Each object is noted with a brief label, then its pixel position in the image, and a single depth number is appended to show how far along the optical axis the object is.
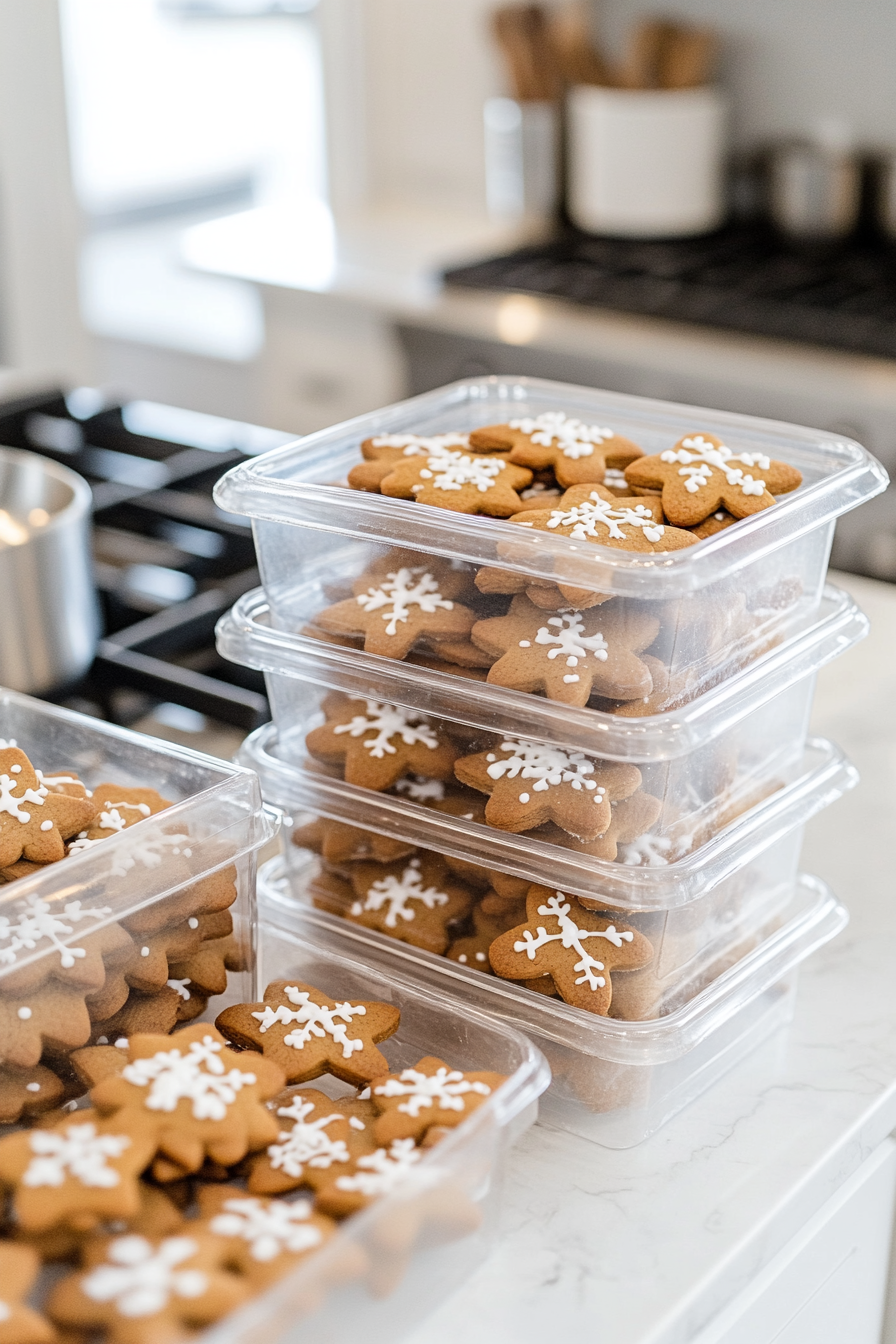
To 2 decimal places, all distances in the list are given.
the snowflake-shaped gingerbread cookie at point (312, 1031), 0.63
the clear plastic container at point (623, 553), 0.64
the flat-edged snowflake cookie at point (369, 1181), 0.52
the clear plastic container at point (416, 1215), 0.48
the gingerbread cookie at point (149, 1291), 0.46
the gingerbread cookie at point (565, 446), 0.77
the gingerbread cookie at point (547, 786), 0.68
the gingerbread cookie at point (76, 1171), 0.50
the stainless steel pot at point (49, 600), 0.94
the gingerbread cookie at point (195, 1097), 0.54
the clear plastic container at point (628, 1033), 0.69
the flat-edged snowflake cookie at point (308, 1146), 0.55
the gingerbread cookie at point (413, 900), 0.76
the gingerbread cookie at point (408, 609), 0.71
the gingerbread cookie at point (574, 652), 0.65
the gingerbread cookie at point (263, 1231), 0.49
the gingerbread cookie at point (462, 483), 0.71
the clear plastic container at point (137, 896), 0.60
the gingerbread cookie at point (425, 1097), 0.58
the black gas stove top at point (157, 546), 1.03
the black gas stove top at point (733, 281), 2.15
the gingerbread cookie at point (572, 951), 0.69
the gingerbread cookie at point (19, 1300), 0.46
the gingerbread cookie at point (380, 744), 0.75
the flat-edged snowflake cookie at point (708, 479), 0.70
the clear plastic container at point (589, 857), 0.68
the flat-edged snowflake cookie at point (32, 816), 0.65
